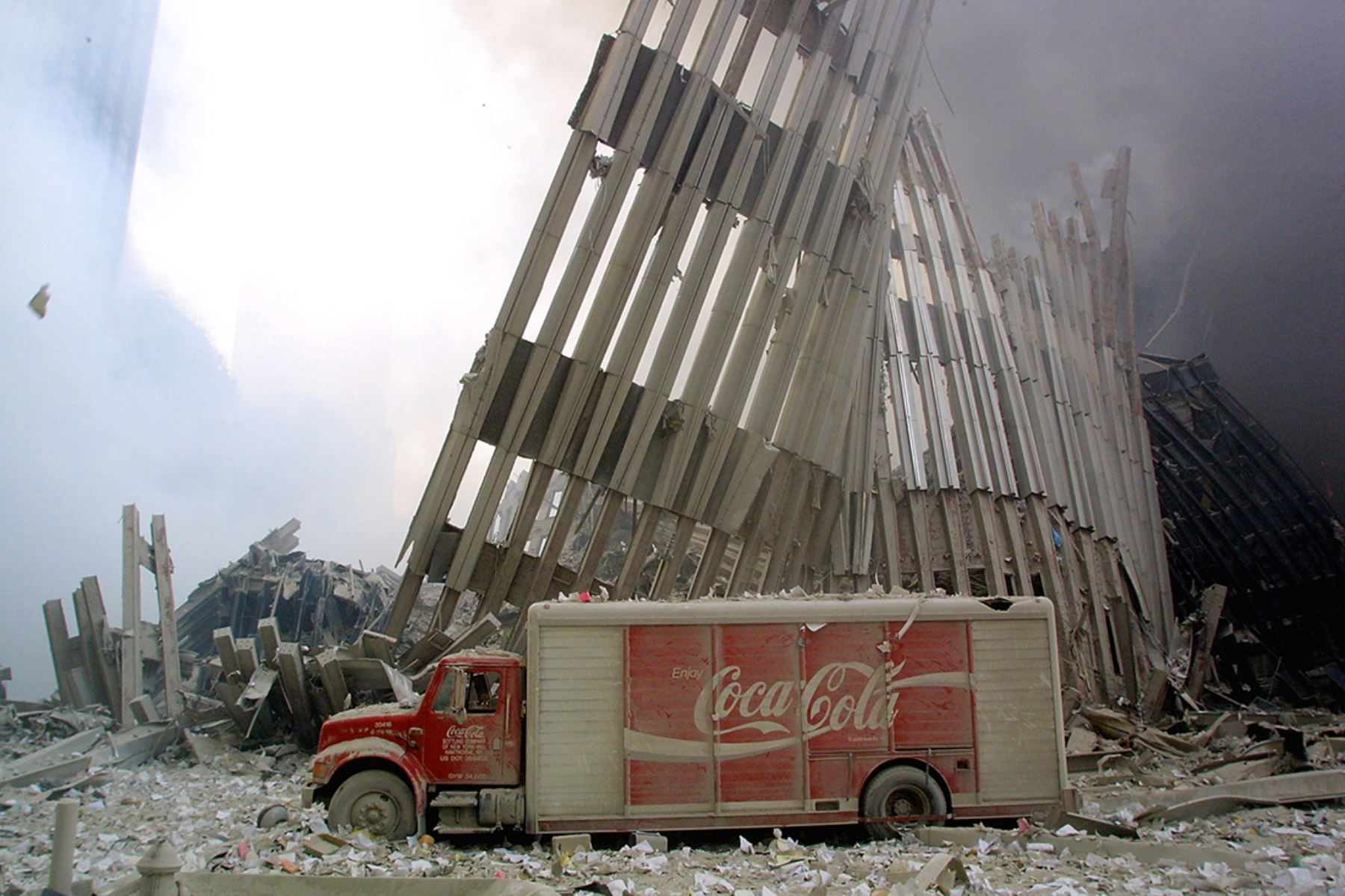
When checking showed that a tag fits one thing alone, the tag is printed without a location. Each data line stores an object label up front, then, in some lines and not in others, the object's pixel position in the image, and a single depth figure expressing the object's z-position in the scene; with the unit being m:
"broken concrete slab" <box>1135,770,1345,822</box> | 9.48
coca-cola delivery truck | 9.02
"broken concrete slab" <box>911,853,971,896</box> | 6.48
